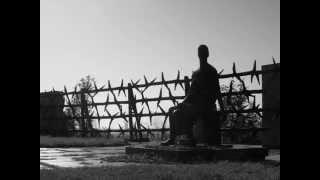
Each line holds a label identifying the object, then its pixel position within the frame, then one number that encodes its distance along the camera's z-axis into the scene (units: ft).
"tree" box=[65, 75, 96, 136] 61.21
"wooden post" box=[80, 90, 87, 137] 61.64
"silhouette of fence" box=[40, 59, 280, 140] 40.91
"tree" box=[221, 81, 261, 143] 41.81
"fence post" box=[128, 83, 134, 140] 53.93
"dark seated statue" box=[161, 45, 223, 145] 30.37
